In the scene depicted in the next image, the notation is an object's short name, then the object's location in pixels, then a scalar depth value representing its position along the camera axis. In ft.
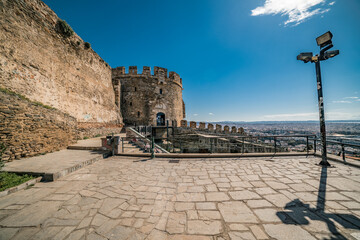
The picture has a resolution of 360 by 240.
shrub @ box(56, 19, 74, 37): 33.27
